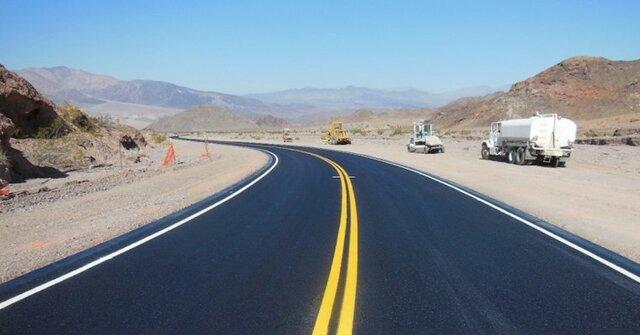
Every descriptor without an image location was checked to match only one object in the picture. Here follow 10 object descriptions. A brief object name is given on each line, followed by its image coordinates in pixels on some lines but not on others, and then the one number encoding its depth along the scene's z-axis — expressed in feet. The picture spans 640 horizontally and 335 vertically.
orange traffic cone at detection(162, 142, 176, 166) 120.37
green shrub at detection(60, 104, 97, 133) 135.09
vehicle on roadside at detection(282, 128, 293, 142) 266.57
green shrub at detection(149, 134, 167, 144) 232.28
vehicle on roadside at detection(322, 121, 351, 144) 211.20
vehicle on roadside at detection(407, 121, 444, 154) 140.36
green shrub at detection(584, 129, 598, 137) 185.78
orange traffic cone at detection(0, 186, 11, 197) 61.30
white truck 97.35
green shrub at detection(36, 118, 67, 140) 111.86
